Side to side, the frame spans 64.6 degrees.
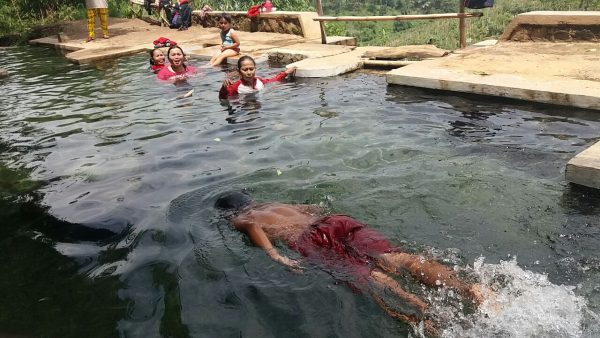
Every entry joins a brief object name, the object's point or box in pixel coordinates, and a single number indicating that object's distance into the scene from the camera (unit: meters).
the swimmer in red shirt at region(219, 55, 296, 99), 7.69
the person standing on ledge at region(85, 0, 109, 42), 13.96
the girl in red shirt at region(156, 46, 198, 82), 9.13
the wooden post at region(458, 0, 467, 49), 8.58
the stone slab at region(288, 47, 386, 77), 8.51
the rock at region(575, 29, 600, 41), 7.85
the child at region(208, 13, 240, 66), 10.48
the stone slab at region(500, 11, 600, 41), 7.84
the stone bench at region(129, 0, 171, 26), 17.50
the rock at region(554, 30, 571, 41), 8.10
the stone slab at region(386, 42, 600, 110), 5.77
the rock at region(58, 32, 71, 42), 15.40
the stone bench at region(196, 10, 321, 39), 12.97
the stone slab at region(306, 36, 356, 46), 11.58
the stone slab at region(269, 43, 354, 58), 9.94
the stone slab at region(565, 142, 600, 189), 3.83
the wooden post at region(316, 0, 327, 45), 10.90
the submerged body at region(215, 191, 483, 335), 2.76
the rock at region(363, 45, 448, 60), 8.83
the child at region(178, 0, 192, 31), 16.13
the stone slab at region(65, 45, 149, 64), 12.16
